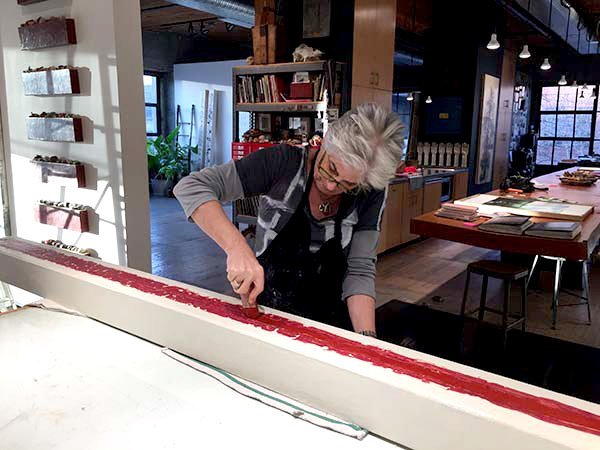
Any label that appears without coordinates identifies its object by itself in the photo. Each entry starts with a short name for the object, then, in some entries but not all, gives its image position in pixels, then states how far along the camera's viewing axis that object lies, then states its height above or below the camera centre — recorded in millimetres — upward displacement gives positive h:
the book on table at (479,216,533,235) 3031 -561
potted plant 10031 -623
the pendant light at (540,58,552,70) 8813 +1173
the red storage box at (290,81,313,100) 5000 +395
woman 1446 -251
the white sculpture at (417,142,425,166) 8070 -355
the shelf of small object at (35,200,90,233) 3382 -595
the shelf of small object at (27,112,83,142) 3238 +5
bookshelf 4938 +327
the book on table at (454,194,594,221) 3539 -554
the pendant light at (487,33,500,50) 6539 +1158
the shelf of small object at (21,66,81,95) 3174 +306
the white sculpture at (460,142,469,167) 7840 -322
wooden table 2791 -625
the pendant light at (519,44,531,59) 7438 +1161
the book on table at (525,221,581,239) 2840 -553
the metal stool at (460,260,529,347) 3264 -927
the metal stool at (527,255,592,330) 3742 -1269
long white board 839 -469
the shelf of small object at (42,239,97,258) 3441 -819
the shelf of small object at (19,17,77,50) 3129 +607
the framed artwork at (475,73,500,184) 8125 +74
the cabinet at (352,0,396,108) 5145 +861
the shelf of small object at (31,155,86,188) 3301 -283
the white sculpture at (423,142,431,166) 8031 -329
